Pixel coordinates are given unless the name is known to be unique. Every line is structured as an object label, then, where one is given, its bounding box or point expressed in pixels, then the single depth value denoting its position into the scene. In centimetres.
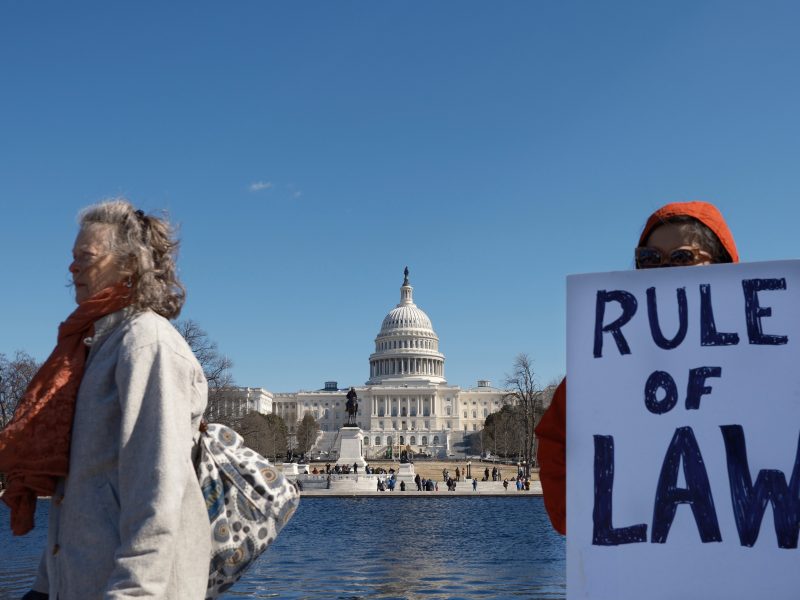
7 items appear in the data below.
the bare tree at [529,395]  6078
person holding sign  281
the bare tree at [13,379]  5434
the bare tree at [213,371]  4631
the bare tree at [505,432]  8644
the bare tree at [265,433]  6478
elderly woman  262
